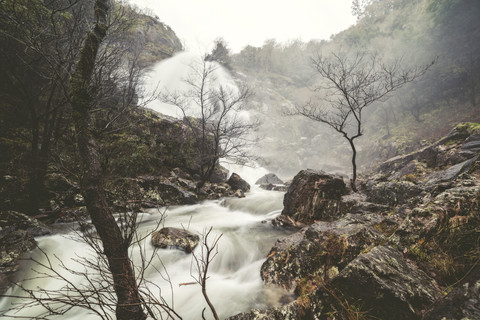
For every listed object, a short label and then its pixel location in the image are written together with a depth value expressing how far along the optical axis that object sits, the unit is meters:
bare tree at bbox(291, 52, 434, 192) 8.17
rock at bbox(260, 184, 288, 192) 15.65
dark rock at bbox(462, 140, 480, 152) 7.31
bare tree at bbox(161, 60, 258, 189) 11.54
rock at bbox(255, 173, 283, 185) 20.44
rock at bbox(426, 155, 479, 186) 5.02
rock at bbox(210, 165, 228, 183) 14.20
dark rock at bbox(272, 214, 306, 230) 6.70
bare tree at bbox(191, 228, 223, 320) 4.57
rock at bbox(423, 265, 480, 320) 1.25
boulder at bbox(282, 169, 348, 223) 6.60
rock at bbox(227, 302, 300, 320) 2.34
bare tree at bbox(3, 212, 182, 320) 3.62
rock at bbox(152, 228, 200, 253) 5.07
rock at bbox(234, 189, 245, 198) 12.32
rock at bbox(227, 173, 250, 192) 14.26
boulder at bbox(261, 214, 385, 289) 3.18
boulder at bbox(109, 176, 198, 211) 8.41
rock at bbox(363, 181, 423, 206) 5.20
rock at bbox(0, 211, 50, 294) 3.75
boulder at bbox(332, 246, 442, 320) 1.82
